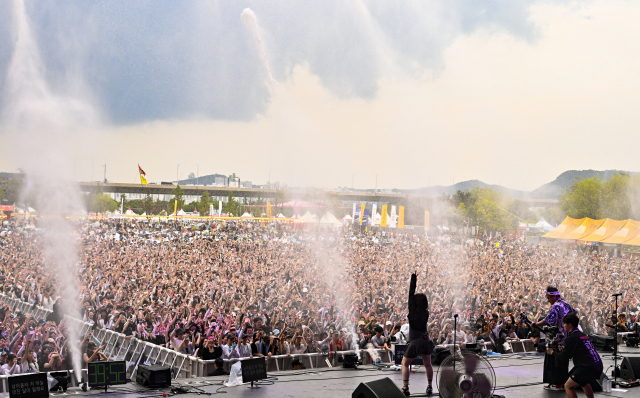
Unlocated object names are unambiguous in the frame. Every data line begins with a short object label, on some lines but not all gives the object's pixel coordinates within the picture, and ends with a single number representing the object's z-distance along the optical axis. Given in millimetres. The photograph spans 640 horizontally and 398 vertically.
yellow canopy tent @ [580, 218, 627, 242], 34938
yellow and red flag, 50306
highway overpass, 116375
